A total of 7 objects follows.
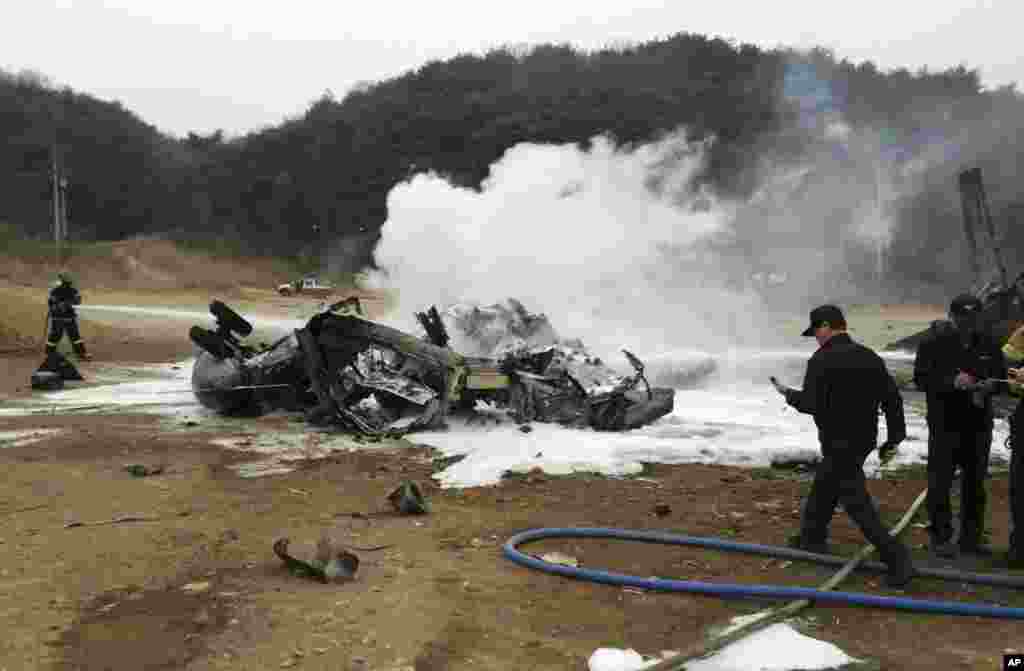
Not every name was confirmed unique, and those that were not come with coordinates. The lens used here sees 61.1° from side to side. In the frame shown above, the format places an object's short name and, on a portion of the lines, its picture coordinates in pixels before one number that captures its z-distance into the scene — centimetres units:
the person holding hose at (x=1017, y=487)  504
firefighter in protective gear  1653
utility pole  5414
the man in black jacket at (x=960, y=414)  532
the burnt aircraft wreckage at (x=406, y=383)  1016
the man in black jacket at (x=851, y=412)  475
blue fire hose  428
